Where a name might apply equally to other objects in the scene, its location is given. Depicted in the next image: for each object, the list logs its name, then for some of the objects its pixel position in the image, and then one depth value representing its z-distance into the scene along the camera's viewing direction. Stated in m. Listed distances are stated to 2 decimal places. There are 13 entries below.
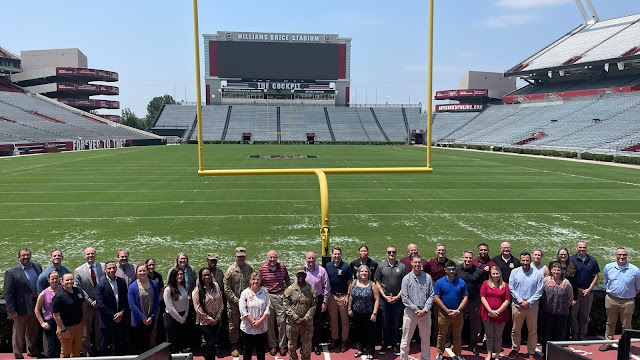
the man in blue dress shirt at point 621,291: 5.25
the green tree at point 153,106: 111.44
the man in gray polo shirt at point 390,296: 5.11
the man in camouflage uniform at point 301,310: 4.62
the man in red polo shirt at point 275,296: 5.01
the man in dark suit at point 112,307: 4.69
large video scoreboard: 65.00
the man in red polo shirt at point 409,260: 5.33
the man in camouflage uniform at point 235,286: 5.00
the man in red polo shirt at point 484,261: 5.45
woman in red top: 4.89
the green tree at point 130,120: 84.66
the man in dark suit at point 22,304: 4.79
